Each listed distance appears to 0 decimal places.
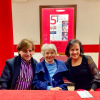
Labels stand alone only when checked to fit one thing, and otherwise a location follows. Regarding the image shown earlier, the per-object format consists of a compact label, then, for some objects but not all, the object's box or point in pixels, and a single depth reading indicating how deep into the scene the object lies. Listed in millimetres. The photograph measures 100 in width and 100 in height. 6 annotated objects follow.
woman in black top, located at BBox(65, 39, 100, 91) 1605
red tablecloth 902
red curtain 2193
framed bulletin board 3949
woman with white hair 1416
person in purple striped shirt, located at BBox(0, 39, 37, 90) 1413
